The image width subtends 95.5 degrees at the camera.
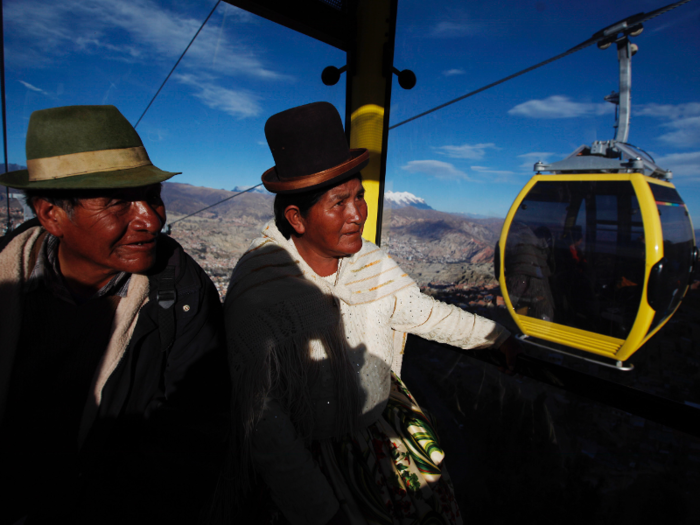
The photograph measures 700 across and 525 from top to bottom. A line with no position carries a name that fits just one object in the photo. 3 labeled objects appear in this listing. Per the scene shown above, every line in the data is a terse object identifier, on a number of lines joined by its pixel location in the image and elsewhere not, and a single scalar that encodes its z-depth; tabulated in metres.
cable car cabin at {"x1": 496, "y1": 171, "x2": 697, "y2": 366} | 3.53
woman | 0.96
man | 0.93
